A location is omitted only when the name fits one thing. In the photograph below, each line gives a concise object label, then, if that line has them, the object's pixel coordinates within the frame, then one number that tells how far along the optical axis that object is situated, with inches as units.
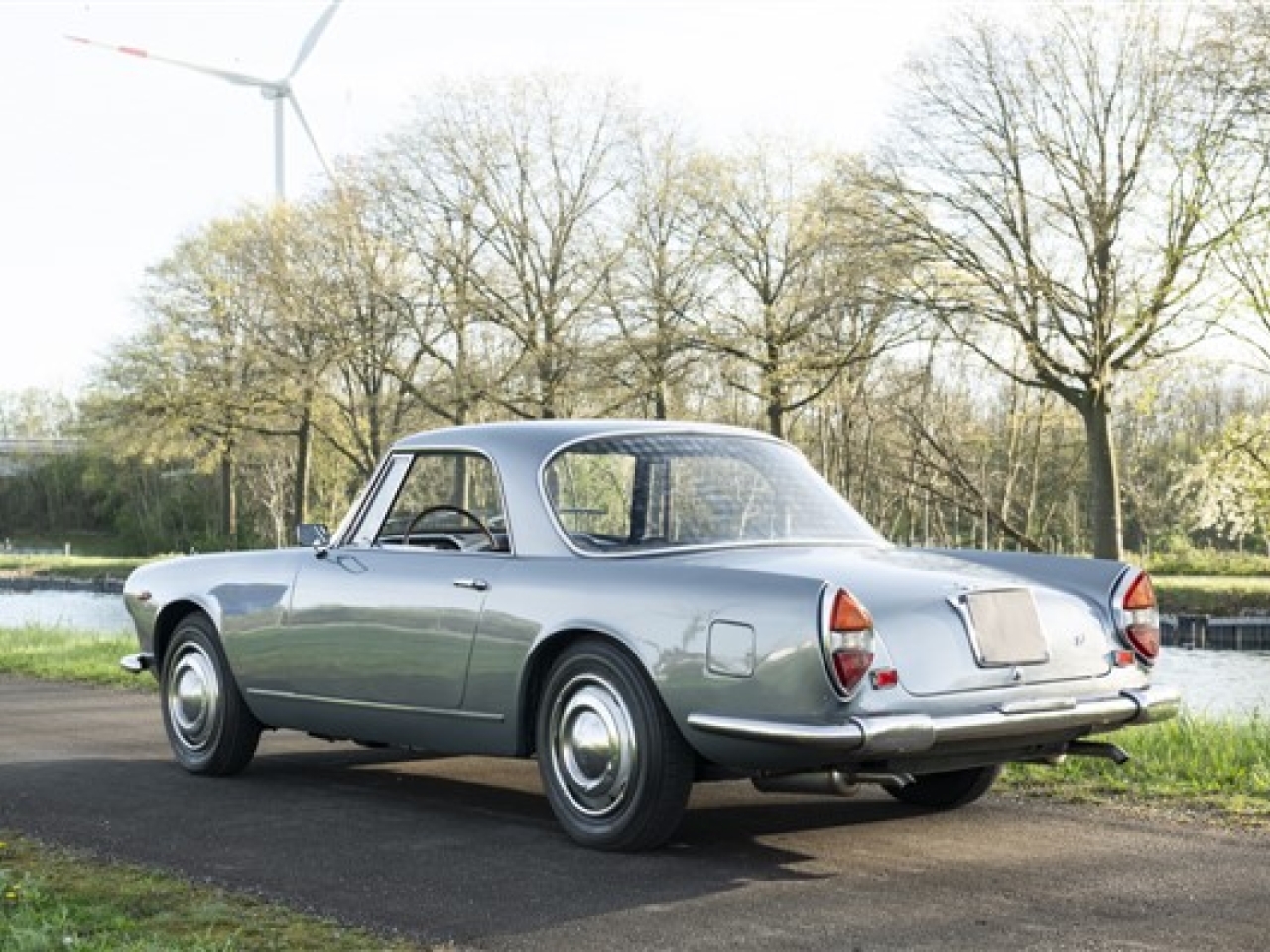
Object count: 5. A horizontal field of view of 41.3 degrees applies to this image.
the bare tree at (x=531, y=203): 1652.3
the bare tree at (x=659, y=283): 1517.0
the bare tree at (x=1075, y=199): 1229.7
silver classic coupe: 207.3
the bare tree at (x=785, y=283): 1321.7
